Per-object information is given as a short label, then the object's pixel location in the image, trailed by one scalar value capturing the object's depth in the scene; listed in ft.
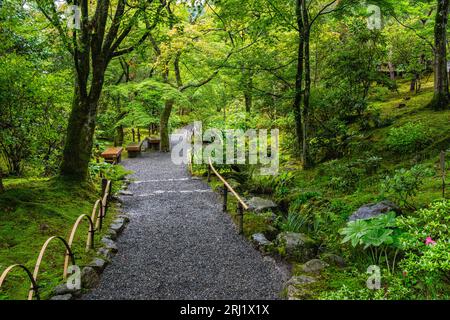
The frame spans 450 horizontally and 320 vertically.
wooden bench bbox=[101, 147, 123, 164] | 49.11
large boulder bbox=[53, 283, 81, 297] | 15.03
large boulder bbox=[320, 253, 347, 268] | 17.21
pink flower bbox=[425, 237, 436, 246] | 13.05
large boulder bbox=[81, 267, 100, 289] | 16.35
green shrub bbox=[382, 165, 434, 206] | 18.54
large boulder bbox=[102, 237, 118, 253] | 20.69
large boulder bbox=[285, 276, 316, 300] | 14.83
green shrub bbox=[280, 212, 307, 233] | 22.47
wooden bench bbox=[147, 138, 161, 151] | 66.95
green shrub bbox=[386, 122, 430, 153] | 28.68
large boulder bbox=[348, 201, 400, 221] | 18.51
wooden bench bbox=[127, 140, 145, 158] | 58.90
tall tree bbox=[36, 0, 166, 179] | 26.04
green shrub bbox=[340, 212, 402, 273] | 14.61
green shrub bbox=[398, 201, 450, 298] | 12.21
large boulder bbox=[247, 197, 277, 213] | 26.48
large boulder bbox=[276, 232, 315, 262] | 19.01
